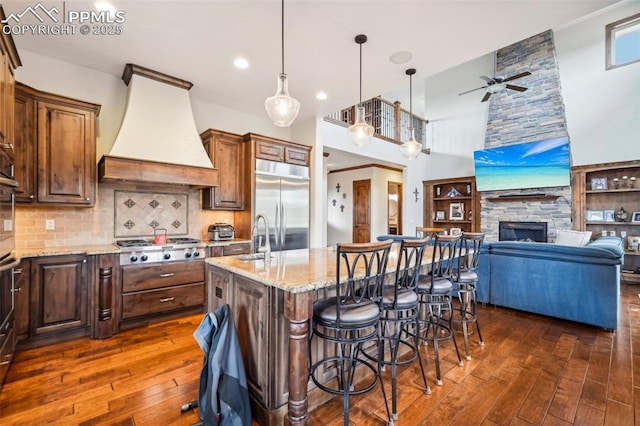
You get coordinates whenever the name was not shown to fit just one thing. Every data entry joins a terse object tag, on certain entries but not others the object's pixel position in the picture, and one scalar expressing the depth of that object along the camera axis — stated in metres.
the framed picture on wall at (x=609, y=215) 5.73
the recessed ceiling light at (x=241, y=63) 3.17
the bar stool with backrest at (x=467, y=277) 2.59
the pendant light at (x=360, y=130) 3.18
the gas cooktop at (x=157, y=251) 3.05
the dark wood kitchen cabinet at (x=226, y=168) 4.06
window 5.57
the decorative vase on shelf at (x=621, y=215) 5.60
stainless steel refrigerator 4.25
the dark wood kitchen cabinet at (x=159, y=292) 3.06
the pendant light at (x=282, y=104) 2.33
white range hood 3.17
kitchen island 1.57
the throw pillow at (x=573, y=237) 4.91
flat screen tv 6.03
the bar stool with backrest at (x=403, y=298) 1.82
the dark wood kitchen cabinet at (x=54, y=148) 2.72
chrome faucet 2.20
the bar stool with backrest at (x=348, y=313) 1.61
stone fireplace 6.17
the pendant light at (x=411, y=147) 3.77
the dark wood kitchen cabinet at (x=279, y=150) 4.21
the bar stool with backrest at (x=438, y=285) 2.25
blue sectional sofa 3.01
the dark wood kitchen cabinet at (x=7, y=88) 2.11
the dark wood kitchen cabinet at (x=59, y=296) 2.64
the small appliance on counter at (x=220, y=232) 4.04
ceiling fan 5.12
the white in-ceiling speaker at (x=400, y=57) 3.00
